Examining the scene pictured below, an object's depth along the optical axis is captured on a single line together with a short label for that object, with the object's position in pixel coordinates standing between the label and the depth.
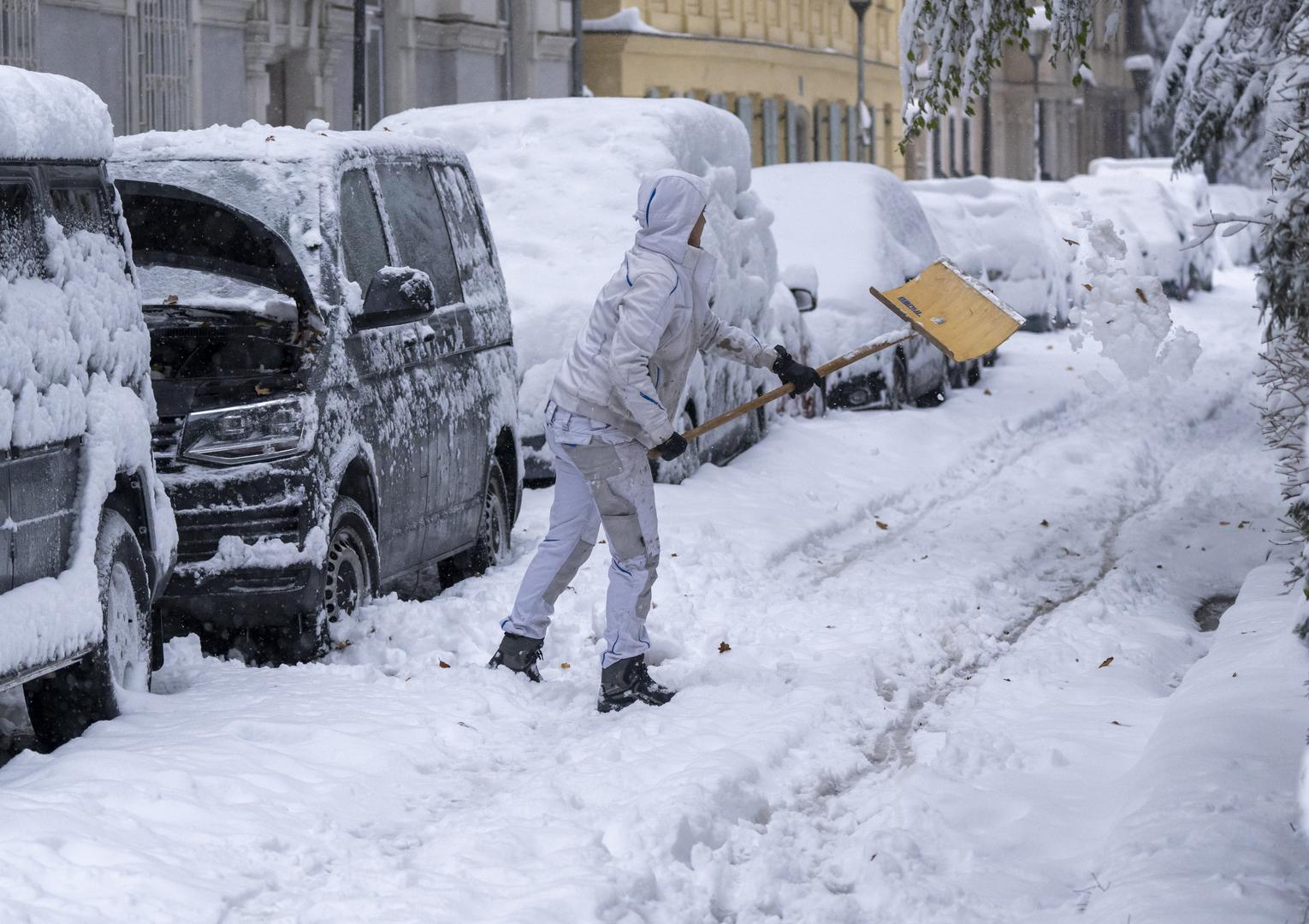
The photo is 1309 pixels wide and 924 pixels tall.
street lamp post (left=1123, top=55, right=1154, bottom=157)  56.30
